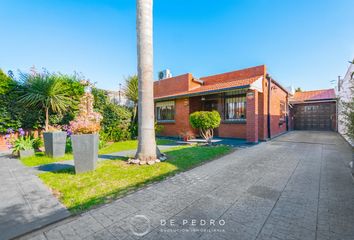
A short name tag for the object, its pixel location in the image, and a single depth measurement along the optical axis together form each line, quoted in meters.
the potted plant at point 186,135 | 10.52
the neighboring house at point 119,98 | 11.42
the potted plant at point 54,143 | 6.14
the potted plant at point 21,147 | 6.25
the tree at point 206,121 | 8.41
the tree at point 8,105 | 7.22
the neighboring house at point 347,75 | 7.88
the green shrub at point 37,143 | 7.57
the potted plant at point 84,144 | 4.29
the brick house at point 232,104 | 9.05
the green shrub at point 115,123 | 9.98
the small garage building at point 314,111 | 17.04
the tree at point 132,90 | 11.97
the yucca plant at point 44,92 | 7.04
